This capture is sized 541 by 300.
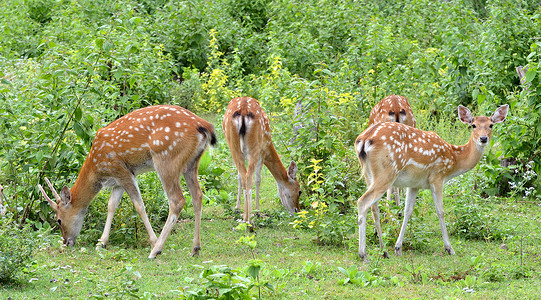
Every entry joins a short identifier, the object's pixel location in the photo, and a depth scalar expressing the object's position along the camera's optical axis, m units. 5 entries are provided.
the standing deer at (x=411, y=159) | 16.31
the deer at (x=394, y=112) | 21.62
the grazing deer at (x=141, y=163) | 16.81
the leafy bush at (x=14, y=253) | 13.74
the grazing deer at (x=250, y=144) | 20.03
